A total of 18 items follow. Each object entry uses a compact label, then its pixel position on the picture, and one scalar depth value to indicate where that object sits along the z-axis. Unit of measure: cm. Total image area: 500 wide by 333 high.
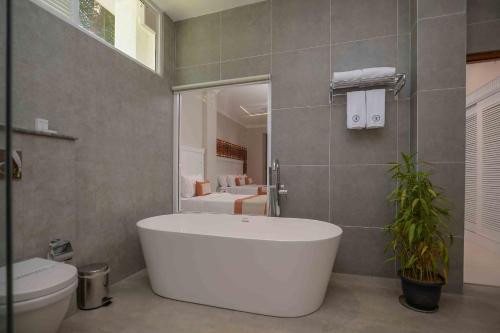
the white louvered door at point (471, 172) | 347
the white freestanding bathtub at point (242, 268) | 163
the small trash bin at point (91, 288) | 182
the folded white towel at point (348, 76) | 225
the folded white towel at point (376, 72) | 218
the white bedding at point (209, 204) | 302
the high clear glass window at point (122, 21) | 192
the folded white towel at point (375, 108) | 225
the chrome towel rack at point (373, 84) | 220
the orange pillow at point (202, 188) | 345
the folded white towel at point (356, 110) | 230
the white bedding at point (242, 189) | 346
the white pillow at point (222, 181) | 379
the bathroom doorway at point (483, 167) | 304
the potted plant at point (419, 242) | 178
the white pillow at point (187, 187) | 330
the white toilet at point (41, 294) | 112
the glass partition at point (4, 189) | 64
